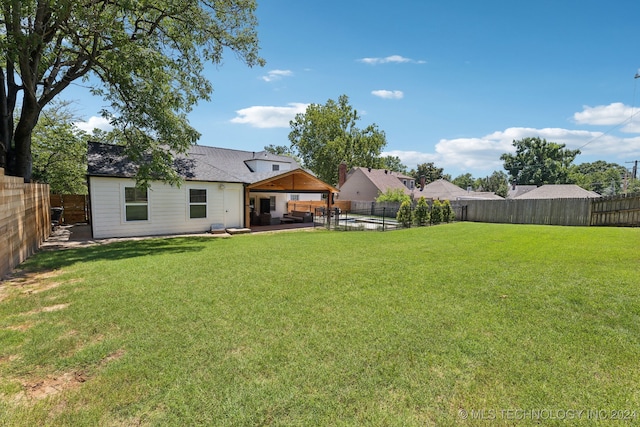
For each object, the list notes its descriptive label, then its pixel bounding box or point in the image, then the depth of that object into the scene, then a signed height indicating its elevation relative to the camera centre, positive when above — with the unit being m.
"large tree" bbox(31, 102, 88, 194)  17.73 +2.41
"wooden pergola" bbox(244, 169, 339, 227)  14.86 +0.44
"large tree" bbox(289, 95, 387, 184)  40.44 +7.59
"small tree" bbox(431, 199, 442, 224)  18.17 -0.97
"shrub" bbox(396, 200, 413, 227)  16.86 -1.08
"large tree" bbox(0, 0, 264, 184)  8.12 +4.13
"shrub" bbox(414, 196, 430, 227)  17.23 -0.99
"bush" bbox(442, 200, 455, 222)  18.91 -1.00
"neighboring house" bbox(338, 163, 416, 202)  34.03 +1.47
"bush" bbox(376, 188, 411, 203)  27.42 -0.08
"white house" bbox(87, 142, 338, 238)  11.32 -0.02
